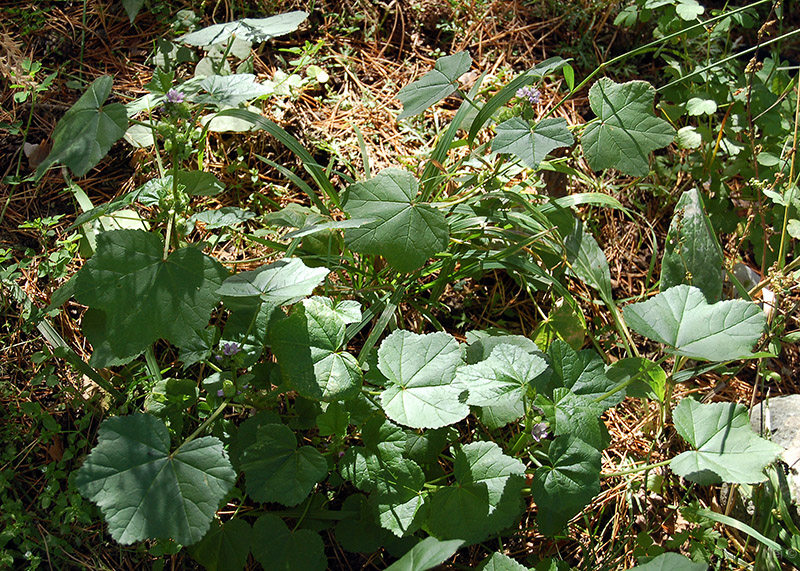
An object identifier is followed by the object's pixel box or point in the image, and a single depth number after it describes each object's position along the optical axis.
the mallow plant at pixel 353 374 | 0.60
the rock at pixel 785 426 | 0.70
